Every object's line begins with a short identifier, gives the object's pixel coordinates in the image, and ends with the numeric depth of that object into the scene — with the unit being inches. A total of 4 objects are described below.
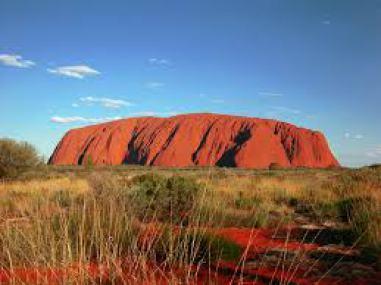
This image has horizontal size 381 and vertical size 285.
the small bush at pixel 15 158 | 860.6
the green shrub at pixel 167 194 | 406.3
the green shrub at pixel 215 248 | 240.1
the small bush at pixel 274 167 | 2228.1
